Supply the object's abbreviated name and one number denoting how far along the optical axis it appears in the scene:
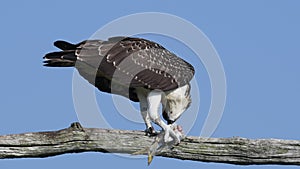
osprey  16.45
